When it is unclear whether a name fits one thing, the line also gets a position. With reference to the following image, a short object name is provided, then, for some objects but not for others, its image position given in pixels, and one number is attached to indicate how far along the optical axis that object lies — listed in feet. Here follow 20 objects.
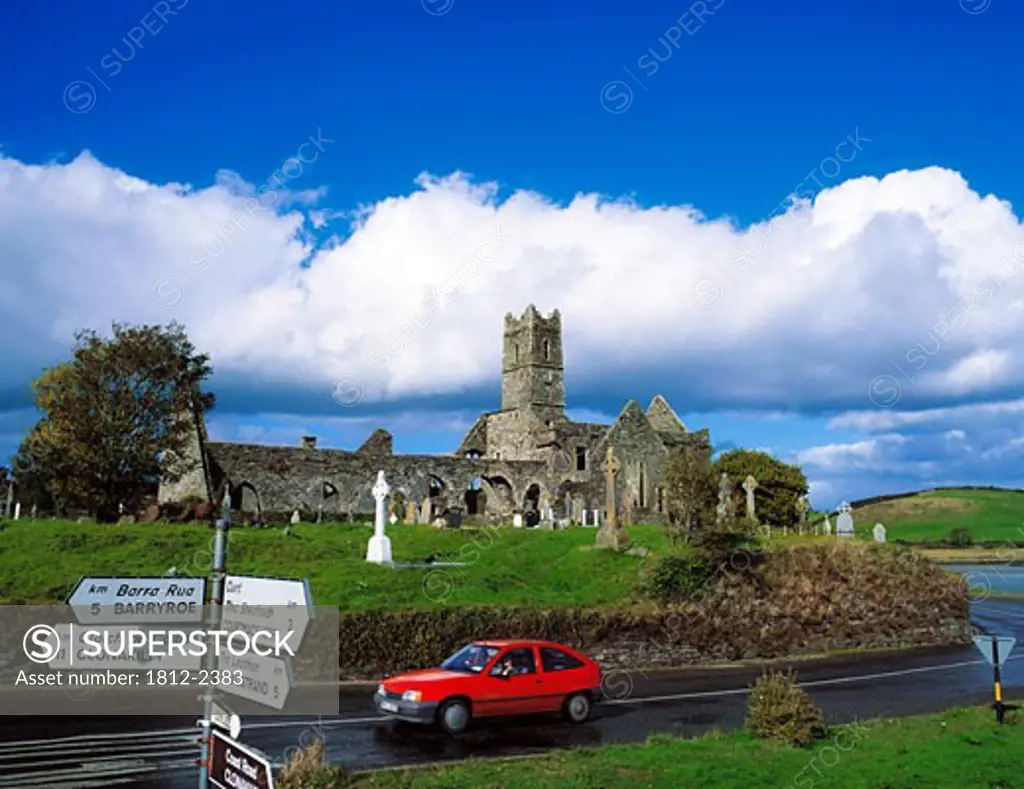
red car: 44.24
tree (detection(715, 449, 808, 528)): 172.24
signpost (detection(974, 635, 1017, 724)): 47.65
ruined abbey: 139.85
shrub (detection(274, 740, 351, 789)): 31.24
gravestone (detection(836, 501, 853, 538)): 115.75
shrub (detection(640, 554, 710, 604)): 77.61
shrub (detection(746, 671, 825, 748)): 40.45
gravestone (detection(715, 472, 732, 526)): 92.49
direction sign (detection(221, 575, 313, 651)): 17.56
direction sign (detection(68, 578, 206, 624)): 20.31
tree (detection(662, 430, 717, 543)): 87.25
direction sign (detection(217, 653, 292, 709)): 16.88
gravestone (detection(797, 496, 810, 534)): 133.78
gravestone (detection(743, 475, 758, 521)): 117.29
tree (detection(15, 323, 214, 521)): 95.81
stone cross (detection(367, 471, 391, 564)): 79.51
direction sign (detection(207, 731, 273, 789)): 16.29
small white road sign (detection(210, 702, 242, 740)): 18.15
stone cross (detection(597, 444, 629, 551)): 91.30
